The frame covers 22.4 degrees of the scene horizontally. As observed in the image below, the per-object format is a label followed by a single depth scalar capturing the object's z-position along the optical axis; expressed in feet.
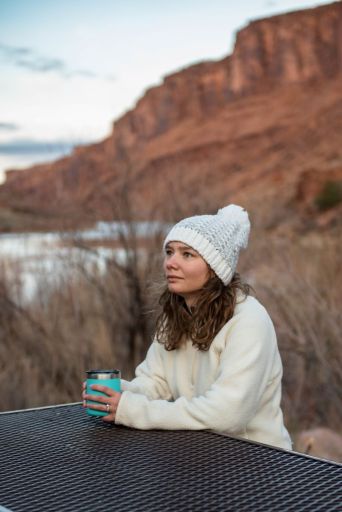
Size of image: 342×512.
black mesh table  5.70
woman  8.01
